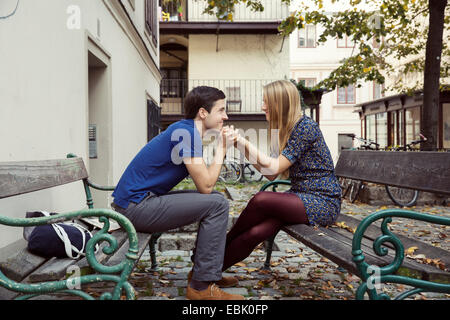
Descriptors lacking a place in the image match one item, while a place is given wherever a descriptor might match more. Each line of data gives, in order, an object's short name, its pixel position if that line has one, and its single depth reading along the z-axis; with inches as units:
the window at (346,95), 1328.7
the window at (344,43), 1322.6
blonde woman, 130.1
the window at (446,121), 771.4
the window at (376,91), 1331.2
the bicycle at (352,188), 362.3
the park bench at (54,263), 79.0
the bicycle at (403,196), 341.4
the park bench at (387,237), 84.9
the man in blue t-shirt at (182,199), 115.0
